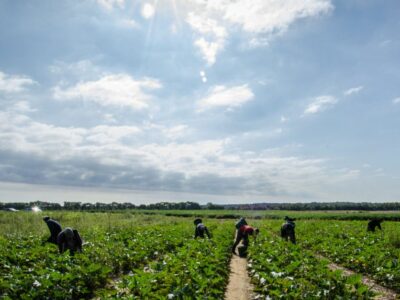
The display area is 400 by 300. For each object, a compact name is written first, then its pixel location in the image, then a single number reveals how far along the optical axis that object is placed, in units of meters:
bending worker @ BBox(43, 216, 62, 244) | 13.11
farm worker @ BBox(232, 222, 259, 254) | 16.11
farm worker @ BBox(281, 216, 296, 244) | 17.78
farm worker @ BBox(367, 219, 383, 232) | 22.62
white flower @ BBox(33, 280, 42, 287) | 7.34
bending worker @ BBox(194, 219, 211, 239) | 17.89
